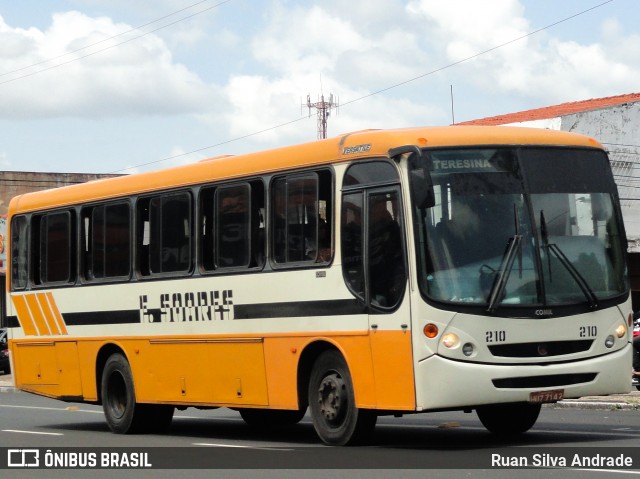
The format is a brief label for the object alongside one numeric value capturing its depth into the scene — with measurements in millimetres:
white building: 41312
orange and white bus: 12977
